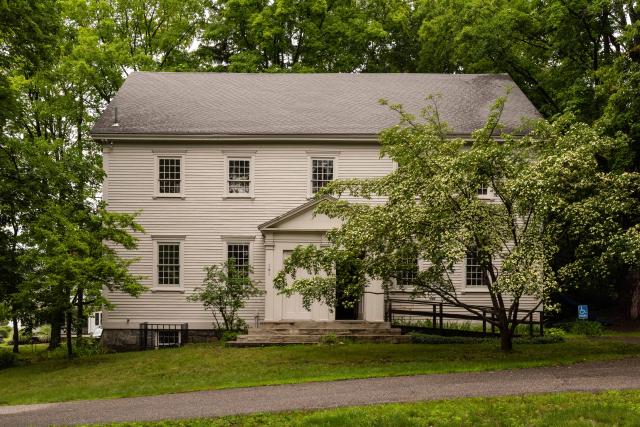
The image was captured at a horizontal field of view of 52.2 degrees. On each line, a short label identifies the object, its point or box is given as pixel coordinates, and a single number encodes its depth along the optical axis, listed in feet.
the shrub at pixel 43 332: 143.90
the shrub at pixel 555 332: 71.88
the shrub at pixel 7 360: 71.56
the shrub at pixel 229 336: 71.26
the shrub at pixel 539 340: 63.72
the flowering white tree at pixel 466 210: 47.96
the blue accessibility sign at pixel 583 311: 79.30
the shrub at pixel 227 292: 73.05
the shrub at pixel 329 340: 67.26
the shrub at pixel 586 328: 73.46
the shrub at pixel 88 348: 71.09
